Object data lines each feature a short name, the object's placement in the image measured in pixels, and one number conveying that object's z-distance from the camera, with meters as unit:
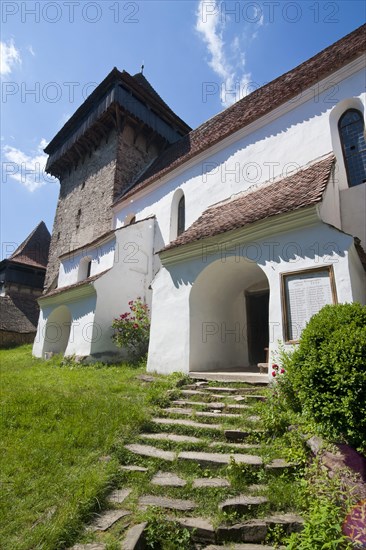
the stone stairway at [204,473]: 2.88
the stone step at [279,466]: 3.58
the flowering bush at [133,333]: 10.49
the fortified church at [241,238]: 6.21
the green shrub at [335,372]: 3.21
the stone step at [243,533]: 2.86
